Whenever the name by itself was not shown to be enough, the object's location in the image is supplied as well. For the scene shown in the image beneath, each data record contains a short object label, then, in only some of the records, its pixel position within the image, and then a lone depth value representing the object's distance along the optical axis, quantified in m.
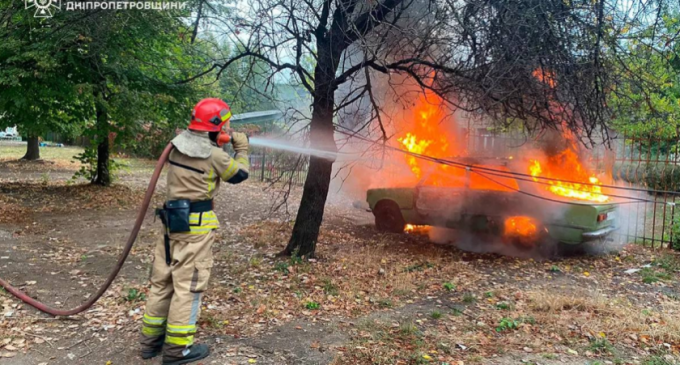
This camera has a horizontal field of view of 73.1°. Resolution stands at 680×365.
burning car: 6.84
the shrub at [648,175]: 8.40
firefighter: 3.70
